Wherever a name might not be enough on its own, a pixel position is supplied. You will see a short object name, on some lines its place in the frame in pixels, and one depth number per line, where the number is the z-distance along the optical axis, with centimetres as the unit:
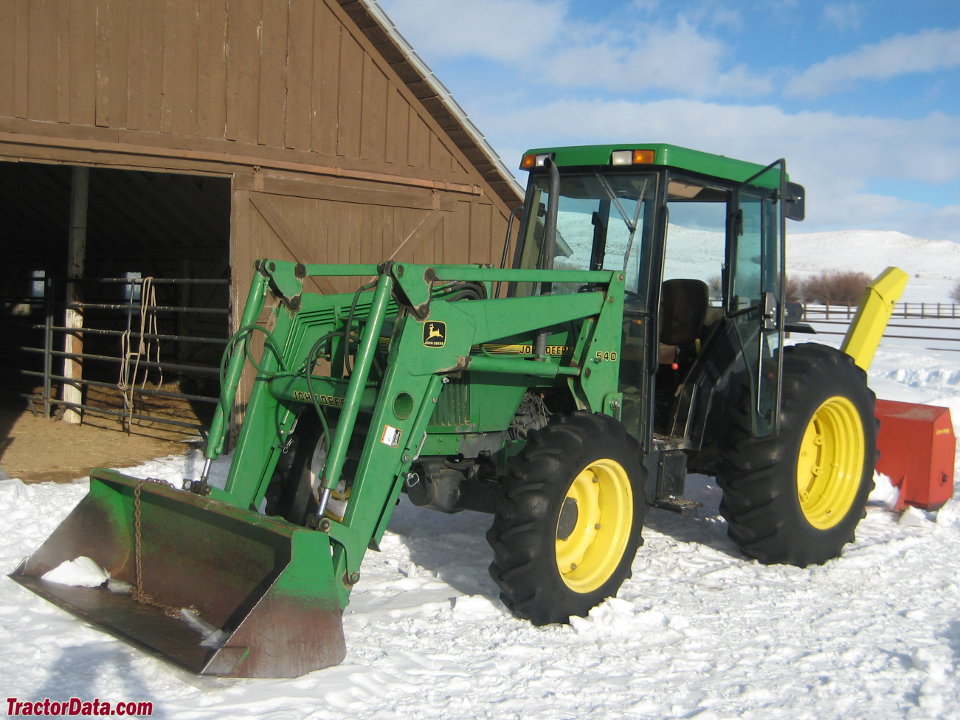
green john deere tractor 423
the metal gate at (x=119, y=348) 1033
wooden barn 786
